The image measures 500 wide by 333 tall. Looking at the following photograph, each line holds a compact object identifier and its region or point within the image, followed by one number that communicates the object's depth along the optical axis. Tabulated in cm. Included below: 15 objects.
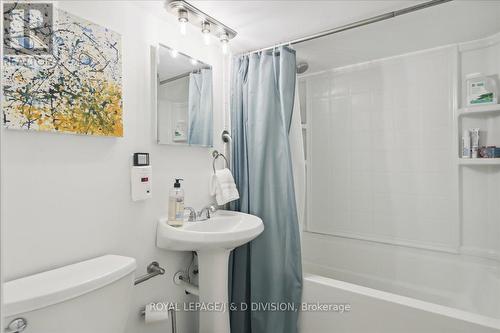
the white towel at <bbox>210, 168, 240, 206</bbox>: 198
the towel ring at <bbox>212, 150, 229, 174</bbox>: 210
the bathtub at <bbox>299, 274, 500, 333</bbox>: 147
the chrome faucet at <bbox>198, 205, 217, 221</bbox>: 184
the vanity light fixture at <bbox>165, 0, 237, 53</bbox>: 155
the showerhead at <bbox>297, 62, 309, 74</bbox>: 260
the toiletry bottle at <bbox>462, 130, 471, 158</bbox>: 219
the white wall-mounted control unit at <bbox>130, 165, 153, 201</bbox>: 152
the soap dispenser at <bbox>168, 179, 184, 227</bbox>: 164
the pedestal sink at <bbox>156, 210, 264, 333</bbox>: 150
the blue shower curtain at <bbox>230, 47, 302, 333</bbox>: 192
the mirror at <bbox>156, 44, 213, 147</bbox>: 169
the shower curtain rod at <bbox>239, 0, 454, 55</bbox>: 155
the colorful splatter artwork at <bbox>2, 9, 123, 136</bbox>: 112
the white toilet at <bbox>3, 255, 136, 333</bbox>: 96
